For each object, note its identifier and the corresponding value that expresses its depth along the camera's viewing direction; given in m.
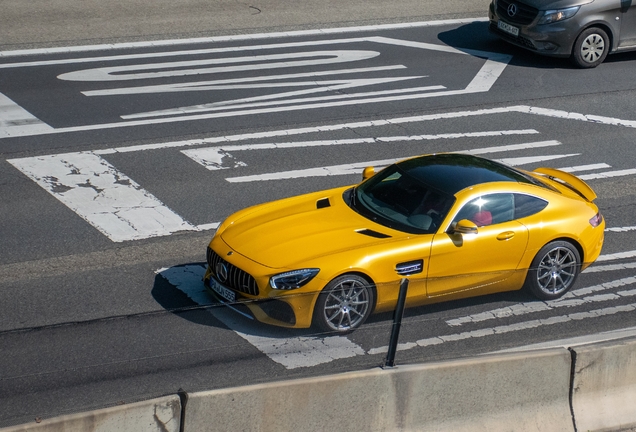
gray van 31.50
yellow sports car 14.16
